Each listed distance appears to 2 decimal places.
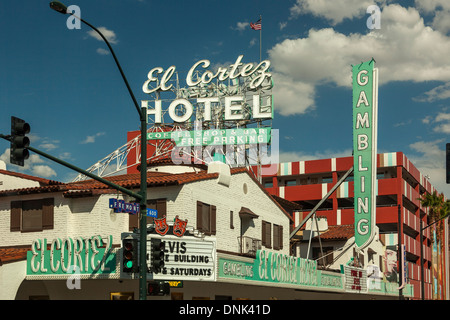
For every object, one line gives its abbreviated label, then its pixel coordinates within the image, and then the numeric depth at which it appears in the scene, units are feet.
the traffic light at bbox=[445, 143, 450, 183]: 72.74
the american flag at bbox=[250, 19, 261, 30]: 232.53
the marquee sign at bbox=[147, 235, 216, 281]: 98.12
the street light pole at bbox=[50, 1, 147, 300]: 78.54
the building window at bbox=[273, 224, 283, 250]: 146.83
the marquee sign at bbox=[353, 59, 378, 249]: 162.91
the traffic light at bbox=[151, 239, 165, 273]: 79.10
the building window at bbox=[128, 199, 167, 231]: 111.55
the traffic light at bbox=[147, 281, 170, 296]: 80.07
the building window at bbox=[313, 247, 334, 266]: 184.24
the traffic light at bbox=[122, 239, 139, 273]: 77.82
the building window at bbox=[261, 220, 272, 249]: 140.54
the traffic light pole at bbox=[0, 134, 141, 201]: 66.54
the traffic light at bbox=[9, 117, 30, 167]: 65.46
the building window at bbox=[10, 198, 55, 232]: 113.80
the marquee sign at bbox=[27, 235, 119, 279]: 97.81
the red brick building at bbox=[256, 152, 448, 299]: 263.29
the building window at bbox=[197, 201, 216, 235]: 115.03
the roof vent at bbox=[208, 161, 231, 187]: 123.03
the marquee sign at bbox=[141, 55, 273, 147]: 202.39
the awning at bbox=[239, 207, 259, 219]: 129.59
